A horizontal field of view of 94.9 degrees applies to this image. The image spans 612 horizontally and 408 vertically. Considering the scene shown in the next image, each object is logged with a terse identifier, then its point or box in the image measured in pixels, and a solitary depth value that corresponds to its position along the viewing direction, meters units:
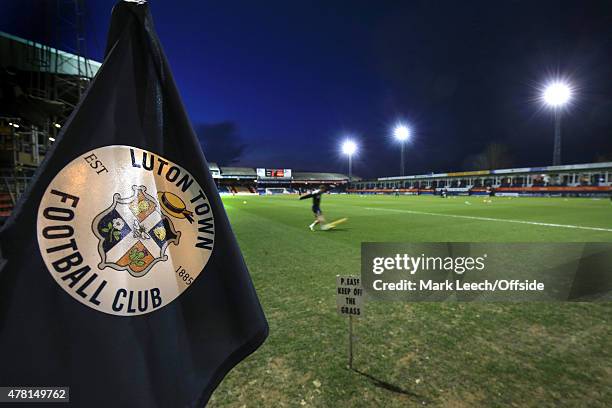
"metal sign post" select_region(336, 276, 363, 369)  2.83
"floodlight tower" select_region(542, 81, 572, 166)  46.00
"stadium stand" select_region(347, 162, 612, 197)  44.03
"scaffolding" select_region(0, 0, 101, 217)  13.30
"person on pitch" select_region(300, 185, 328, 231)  12.82
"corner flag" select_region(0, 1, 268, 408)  0.96
